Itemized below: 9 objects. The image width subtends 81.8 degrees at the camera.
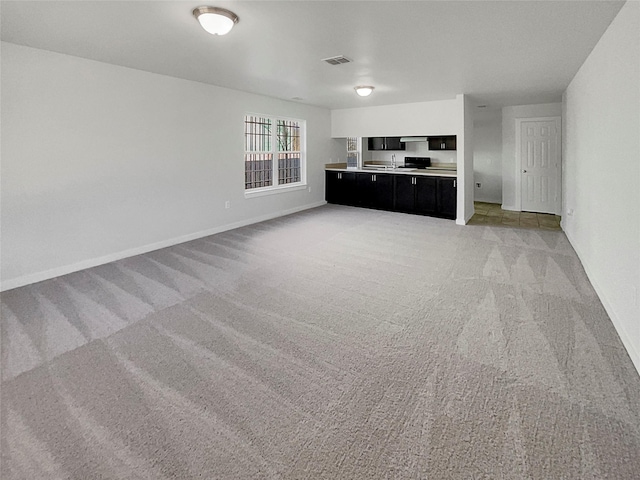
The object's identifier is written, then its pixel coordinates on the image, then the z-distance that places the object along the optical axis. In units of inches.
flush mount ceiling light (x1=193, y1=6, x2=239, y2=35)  106.7
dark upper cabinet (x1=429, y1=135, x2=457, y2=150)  336.8
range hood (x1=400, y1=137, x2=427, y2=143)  332.2
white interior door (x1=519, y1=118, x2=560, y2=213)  286.5
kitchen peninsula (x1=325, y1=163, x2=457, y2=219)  275.7
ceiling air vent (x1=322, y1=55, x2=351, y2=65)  157.4
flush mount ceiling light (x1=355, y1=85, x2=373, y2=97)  220.1
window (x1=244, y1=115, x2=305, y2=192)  263.4
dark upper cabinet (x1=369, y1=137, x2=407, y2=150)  359.9
